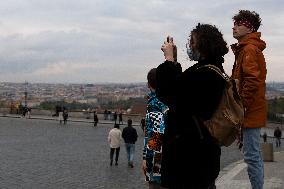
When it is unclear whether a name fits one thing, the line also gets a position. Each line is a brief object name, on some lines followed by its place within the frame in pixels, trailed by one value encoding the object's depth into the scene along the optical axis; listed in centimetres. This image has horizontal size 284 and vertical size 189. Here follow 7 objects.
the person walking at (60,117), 4223
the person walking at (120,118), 4332
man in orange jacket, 466
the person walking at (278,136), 3232
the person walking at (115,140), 1711
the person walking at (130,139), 1686
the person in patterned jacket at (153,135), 475
